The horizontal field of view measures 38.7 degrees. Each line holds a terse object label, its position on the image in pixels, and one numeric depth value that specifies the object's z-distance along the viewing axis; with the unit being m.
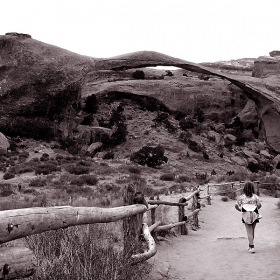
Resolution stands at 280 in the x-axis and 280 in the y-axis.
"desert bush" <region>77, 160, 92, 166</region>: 22.97
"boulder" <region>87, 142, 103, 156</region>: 27.89
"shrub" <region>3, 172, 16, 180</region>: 18.86
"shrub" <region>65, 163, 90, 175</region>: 20.78
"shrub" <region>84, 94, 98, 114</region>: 32.81
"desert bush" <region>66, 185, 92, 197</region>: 15.66
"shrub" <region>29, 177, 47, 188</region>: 17.01
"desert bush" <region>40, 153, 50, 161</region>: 23.35
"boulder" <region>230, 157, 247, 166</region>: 29.66
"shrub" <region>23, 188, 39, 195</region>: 15.52
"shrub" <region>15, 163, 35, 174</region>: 20.32
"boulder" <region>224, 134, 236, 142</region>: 33.06
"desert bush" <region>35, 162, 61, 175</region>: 20.03
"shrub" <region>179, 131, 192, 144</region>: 31.19
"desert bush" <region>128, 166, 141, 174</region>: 22.22
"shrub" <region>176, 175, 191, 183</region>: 21.66
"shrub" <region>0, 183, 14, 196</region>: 14.94
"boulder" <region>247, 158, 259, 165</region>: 29.27
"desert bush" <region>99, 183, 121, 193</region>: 16.73
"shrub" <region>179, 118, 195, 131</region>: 33.34
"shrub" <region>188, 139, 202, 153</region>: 30.12
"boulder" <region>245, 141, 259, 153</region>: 32.34
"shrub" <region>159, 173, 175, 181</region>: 21.31
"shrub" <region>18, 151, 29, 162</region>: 23.44
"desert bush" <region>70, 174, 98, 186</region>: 18.05
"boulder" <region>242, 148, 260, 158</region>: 31.04
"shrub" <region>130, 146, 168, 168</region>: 25.28
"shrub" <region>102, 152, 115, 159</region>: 26.83
